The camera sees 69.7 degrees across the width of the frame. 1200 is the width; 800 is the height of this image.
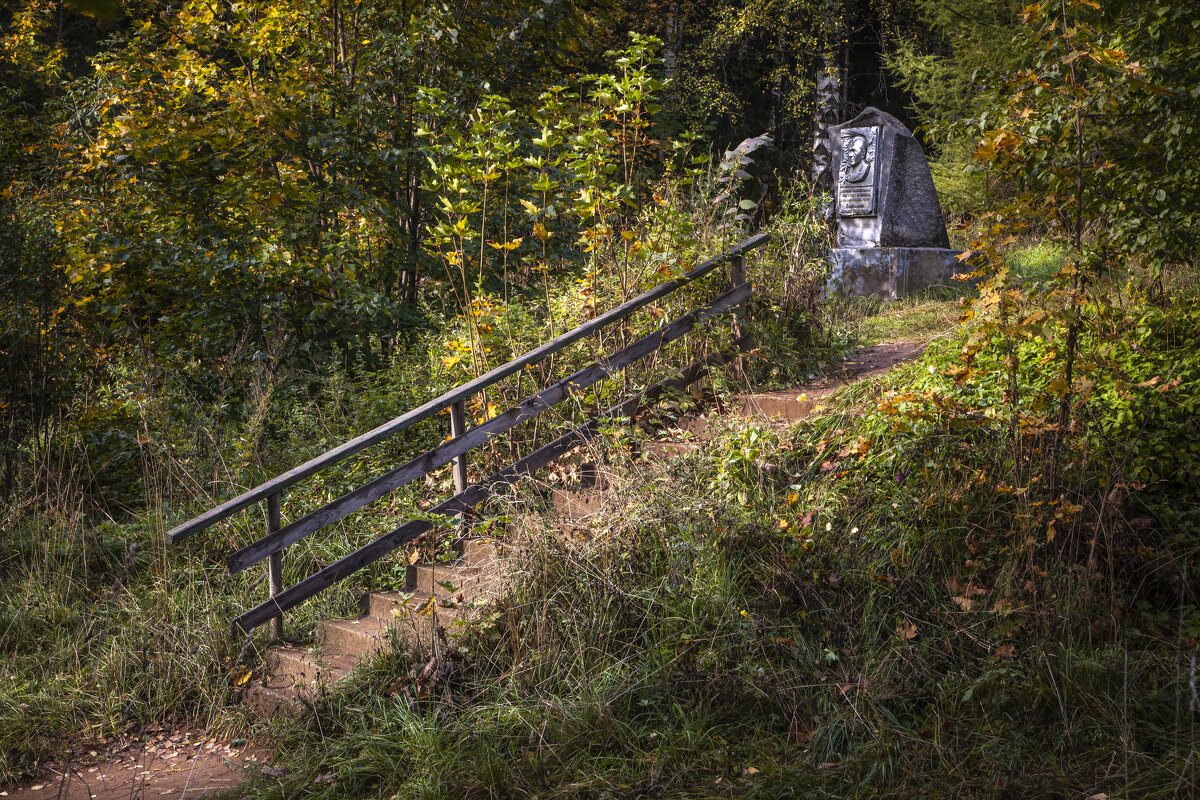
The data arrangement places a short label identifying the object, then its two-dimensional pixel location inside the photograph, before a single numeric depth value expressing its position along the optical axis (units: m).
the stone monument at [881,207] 10.99
